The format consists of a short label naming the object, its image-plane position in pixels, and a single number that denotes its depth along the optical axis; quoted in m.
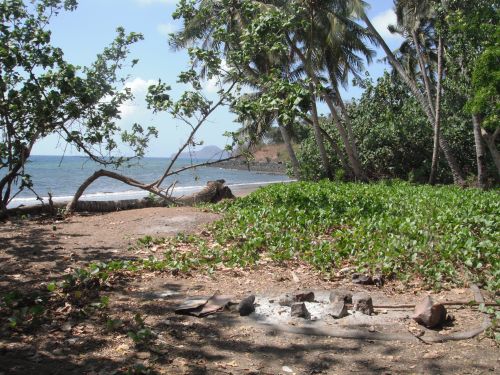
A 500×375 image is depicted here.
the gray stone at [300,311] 4.80
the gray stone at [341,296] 5.03
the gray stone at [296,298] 5.10
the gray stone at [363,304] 4.85
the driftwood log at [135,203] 12.67
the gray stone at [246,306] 4.91
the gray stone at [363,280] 5.97
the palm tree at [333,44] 20.84
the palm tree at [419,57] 21.41
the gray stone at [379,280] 5.94
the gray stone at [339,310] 4.77
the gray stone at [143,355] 3.92
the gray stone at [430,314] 4.50
